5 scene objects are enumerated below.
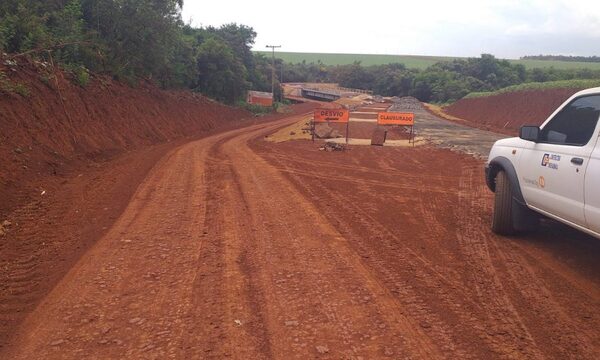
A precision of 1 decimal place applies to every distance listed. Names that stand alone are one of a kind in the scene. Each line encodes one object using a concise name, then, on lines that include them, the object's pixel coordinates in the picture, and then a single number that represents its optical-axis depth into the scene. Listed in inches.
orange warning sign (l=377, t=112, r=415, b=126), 780.0
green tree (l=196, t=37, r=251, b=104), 1679.4
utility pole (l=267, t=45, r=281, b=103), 2608.3
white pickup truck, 191.5
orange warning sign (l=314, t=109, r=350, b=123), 783.7
